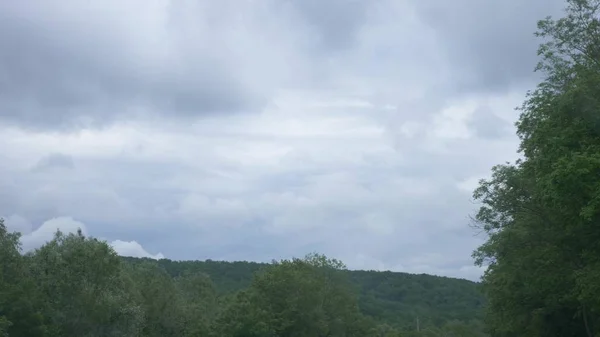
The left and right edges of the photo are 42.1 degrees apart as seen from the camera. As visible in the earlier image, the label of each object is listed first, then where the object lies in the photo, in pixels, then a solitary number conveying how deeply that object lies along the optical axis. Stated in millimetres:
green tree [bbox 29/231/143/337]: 55062
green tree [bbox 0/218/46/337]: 47031
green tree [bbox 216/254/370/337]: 75688
